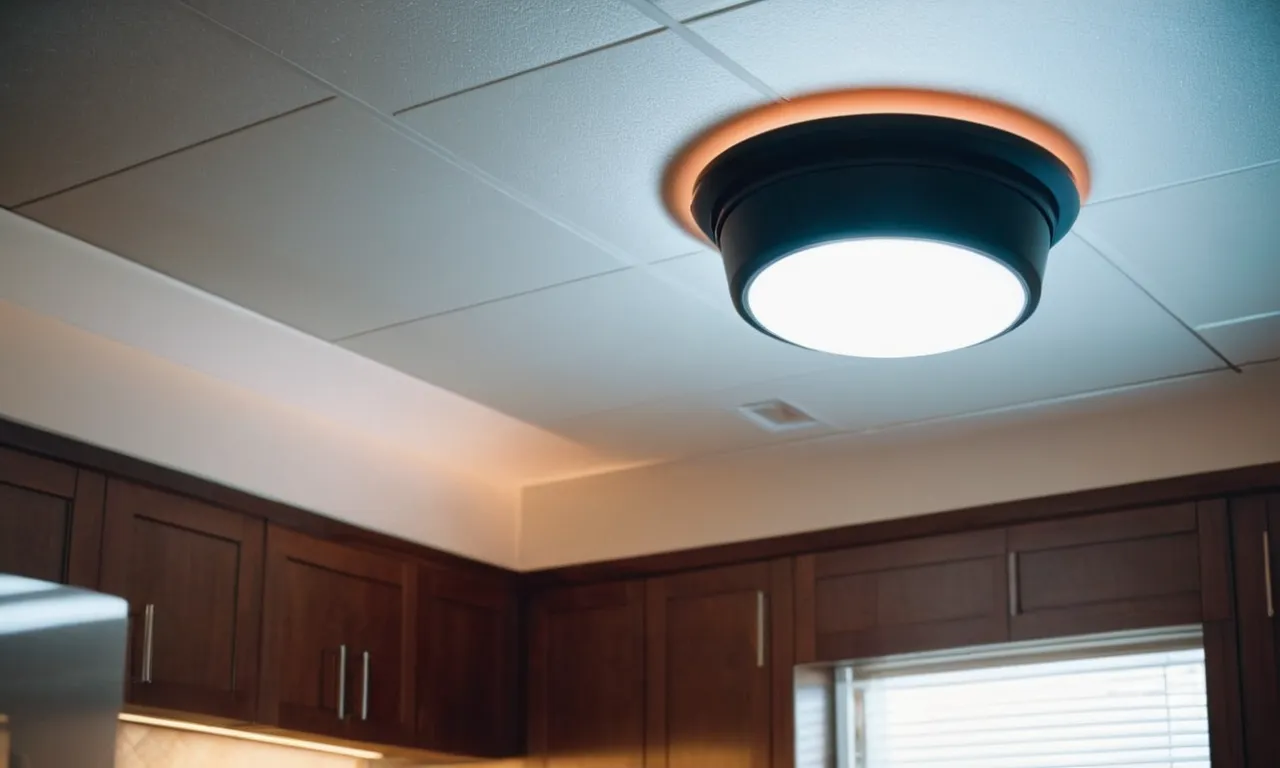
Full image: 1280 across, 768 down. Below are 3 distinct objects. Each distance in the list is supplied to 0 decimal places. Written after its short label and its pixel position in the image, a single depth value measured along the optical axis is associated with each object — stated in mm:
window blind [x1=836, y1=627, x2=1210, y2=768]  3545
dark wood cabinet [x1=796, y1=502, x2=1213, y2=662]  3408
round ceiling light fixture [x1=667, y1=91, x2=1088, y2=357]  2354
